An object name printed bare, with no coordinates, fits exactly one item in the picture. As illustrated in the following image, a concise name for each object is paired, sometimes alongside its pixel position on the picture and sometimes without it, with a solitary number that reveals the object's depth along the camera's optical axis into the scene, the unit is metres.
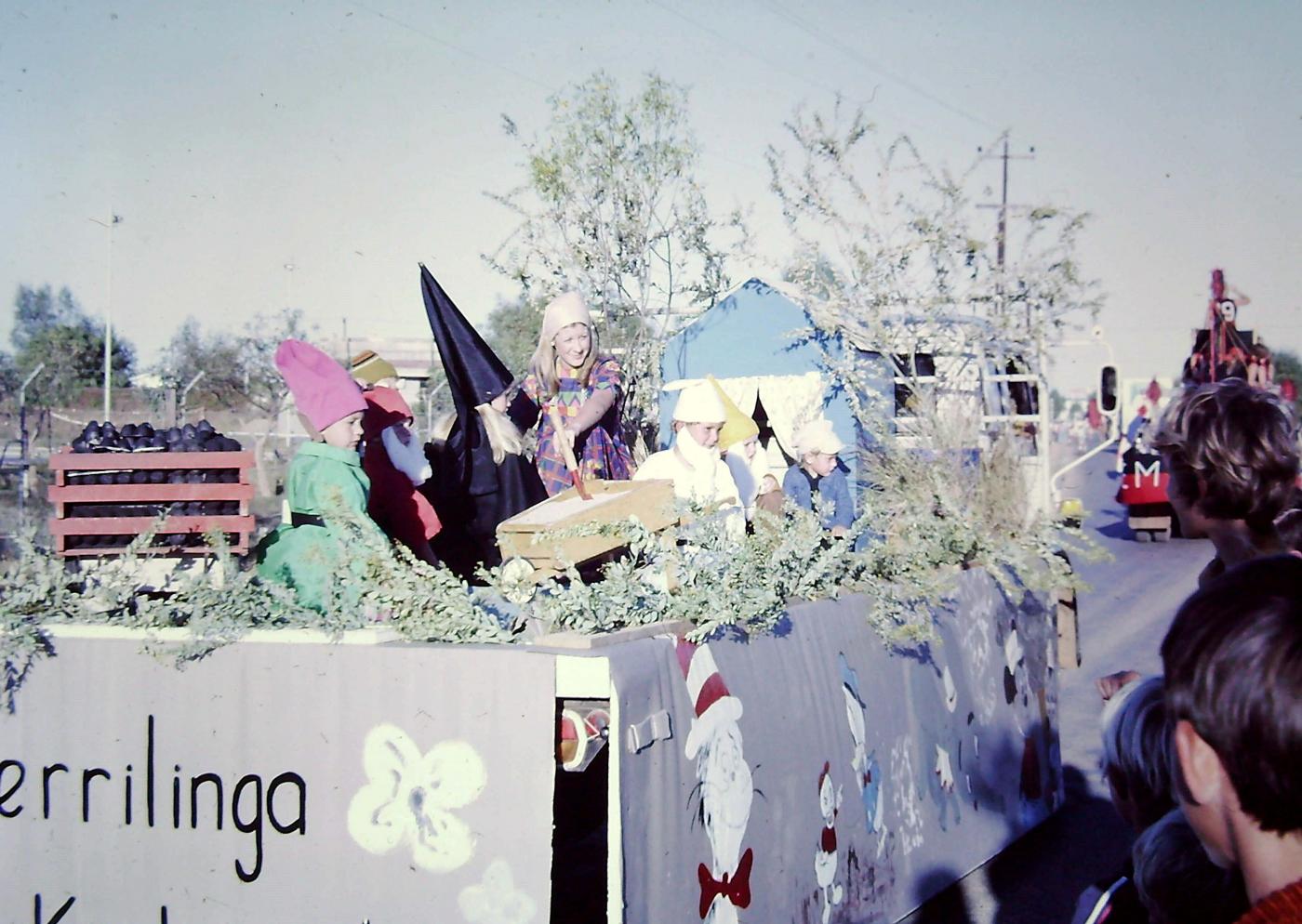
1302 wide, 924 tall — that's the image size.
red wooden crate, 6.23
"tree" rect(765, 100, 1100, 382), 14.76
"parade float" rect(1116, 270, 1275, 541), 18.52
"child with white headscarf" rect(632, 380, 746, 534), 6.43
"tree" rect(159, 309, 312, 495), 31.11
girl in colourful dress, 6.63
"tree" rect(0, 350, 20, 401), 27.95
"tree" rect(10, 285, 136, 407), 31.62
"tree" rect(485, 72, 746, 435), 12.91
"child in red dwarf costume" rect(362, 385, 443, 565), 5.78
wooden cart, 3.99
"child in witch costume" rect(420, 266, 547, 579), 6.95
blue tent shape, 14.88
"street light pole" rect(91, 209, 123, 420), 17.81
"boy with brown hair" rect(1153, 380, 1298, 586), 3.09
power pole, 15.54
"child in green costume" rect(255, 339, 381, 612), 4.00
